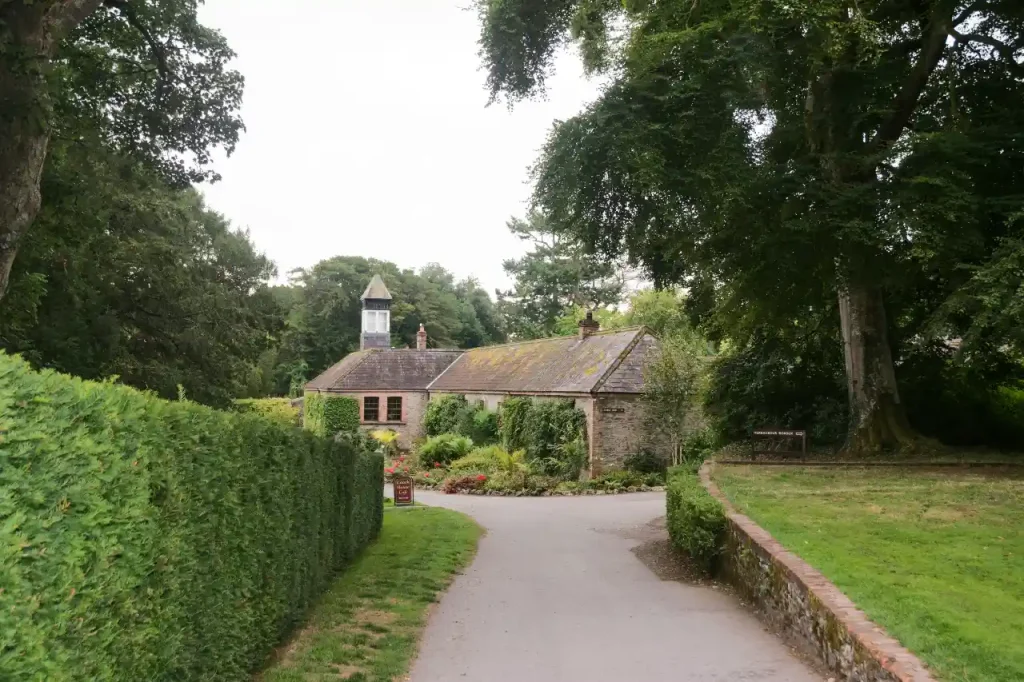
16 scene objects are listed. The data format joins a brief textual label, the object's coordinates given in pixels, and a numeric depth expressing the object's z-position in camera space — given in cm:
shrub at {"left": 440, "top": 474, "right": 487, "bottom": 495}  2714
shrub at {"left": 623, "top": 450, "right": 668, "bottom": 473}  2711
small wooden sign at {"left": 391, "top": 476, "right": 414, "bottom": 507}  2244
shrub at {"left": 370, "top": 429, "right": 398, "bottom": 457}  3862
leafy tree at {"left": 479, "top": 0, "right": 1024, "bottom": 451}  1325
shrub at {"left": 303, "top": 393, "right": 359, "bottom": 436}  4025
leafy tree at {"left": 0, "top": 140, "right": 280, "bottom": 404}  1183
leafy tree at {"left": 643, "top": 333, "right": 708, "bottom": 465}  2680
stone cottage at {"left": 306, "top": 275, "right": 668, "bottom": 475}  2708
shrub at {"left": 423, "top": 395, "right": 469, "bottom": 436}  3681
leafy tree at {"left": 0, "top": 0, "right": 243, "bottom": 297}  852
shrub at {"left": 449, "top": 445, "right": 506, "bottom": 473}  2880
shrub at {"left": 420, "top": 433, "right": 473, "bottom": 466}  3247
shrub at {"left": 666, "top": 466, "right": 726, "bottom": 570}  1016
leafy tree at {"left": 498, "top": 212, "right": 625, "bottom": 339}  6131
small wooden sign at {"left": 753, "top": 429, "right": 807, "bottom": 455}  1745
